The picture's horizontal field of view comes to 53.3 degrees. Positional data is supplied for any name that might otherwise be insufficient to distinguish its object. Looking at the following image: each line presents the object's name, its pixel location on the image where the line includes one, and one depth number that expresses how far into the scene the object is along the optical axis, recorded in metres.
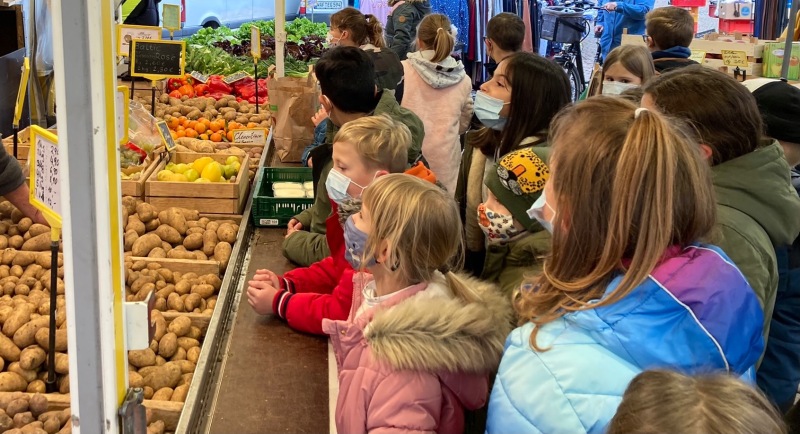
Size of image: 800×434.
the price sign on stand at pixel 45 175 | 1.72
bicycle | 10.48
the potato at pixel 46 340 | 2.63
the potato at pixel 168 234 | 3.54
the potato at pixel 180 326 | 2.74
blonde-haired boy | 2.58
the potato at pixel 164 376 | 2.50
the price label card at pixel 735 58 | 5.92
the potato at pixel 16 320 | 2.68
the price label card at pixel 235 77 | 6.13
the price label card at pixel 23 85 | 3.57
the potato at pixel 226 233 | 3.49
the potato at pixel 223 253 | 3.30
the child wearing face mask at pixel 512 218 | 2.26
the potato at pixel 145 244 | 3.39
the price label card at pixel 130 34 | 4.87
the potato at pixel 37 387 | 2.48
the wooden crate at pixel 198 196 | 3.80
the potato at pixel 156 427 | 2.23
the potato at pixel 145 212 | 3.62
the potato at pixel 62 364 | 2.53
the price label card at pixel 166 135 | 4.34
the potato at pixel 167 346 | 2.64
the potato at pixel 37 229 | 3.50
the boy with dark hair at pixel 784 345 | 2.41
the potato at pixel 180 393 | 2.45
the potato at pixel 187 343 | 2.70
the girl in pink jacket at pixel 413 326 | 1.71
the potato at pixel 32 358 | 2.53
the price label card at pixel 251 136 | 5.05
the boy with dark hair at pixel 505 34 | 5.86
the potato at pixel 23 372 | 2.53
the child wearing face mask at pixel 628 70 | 4.30
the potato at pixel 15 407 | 2.29
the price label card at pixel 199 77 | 6.58
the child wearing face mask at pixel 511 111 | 3.05
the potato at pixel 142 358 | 2.61
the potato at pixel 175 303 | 2.96
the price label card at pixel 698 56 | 6.13
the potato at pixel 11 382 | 2.44
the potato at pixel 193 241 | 3.49
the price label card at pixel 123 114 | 3.00
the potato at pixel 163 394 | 2.43
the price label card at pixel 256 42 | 5.66
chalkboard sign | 4.71
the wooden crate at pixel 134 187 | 3.83
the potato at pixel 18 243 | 3.42
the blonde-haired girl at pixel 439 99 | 5.02
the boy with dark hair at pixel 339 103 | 3.22
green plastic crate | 3.67
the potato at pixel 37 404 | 2.33
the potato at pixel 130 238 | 3.46
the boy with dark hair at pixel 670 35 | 5.00
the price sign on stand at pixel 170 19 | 5.64
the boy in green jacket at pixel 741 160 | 2.01
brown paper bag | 4.80
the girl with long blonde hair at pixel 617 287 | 1.38
